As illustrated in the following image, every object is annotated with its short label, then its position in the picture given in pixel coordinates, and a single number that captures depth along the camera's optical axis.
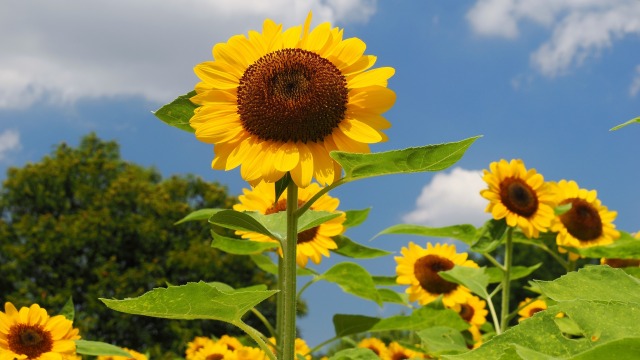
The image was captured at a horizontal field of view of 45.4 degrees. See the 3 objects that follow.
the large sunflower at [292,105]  1.97
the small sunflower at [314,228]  3.36
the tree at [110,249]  23.38
